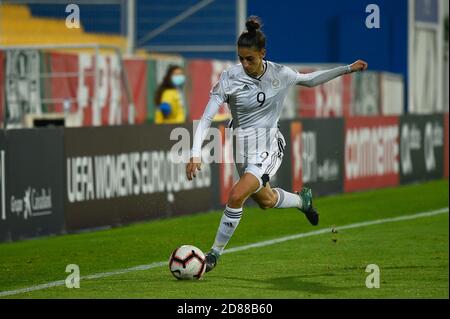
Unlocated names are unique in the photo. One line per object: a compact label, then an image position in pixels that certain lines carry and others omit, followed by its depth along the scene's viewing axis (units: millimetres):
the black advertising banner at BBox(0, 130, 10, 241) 15055
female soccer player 11500
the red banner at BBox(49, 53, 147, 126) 21531
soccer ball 11281
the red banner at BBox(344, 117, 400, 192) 24312
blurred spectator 21156
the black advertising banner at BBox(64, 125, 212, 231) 16594
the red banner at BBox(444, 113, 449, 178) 29128
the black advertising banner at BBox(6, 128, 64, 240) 15359
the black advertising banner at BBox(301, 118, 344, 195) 22719
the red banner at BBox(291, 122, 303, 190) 22234
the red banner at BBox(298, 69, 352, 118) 30297
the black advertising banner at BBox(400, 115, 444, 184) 26719
